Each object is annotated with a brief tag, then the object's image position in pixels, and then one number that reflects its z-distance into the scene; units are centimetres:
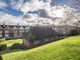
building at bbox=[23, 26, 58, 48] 1158
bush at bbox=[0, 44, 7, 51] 1161
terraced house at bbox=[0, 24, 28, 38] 1657
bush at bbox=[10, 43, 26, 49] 1159
